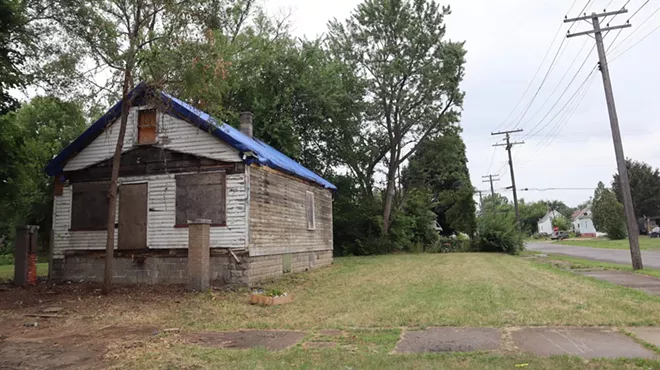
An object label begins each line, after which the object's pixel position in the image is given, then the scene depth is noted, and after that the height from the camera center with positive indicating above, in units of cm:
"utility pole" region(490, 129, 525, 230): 4187 +696
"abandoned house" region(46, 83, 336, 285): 1227 +142
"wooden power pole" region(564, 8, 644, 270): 1499 +339
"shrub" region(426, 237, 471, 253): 3237 -71
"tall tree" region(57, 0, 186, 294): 1079 +517
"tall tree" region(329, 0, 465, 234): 3092 +1175
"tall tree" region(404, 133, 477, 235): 3294 +495
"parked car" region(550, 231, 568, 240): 7156 -66
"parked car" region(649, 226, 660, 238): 5165 -55
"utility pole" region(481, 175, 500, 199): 6675 +811
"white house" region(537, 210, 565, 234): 11143 +250
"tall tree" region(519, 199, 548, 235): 11731 +545
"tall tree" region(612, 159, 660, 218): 5881 +521
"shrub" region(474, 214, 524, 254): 2995 -11
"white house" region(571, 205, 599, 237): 8856 +157
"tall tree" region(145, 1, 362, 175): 2581 +915
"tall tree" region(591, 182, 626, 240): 4612 +135
